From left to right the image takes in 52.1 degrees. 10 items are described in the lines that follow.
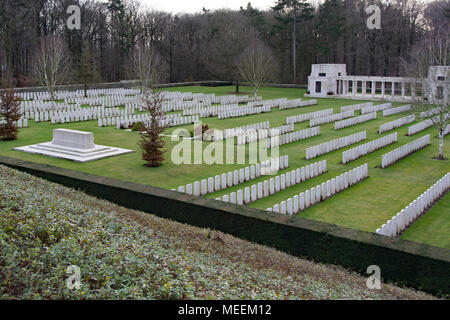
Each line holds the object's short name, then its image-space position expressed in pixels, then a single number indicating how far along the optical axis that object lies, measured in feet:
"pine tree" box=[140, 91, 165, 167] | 64.18
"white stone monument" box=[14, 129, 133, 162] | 69.10
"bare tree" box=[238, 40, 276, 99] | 166.81
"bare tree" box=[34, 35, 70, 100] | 128.06
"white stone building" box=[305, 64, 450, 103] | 167.94
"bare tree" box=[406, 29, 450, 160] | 72.90
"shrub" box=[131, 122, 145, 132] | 91.50
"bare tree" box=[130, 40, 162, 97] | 128.57
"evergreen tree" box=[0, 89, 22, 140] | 81.97
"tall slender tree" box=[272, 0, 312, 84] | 215.90
